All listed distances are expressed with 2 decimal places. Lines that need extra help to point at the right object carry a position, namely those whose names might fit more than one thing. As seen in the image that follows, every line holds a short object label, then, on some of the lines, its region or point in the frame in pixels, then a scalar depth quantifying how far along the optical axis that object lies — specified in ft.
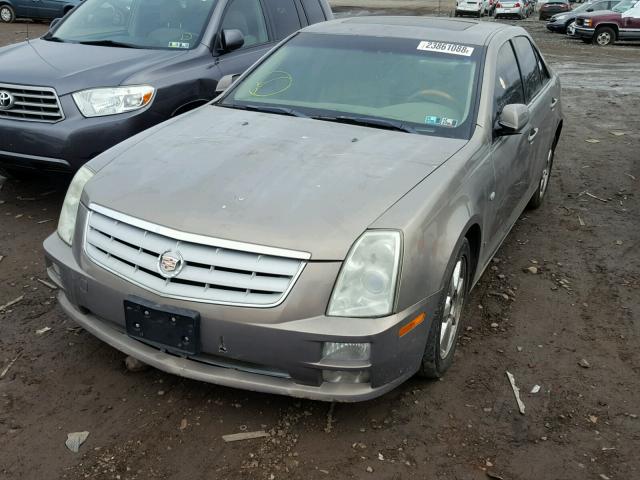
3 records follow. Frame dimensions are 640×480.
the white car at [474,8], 113.09
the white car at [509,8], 112.47
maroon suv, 70.33
